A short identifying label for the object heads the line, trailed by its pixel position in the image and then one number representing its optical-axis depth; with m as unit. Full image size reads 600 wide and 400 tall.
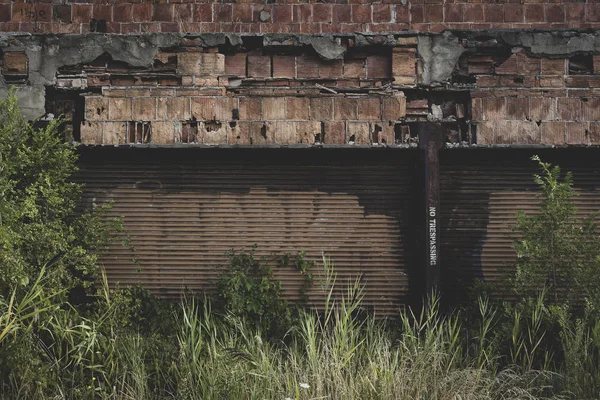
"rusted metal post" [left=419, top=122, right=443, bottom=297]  11.61
